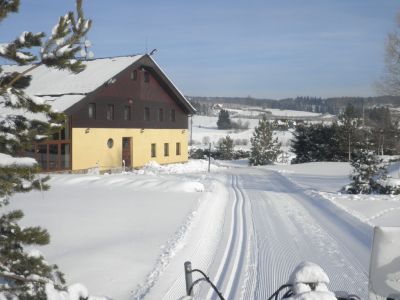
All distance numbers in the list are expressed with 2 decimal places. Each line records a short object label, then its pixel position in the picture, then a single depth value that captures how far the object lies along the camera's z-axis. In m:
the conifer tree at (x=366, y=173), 17.62
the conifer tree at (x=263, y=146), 46.24
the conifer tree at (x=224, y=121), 115.69
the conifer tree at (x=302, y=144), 44.03
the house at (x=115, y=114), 25.20
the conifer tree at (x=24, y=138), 3.84
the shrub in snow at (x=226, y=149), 55.09
